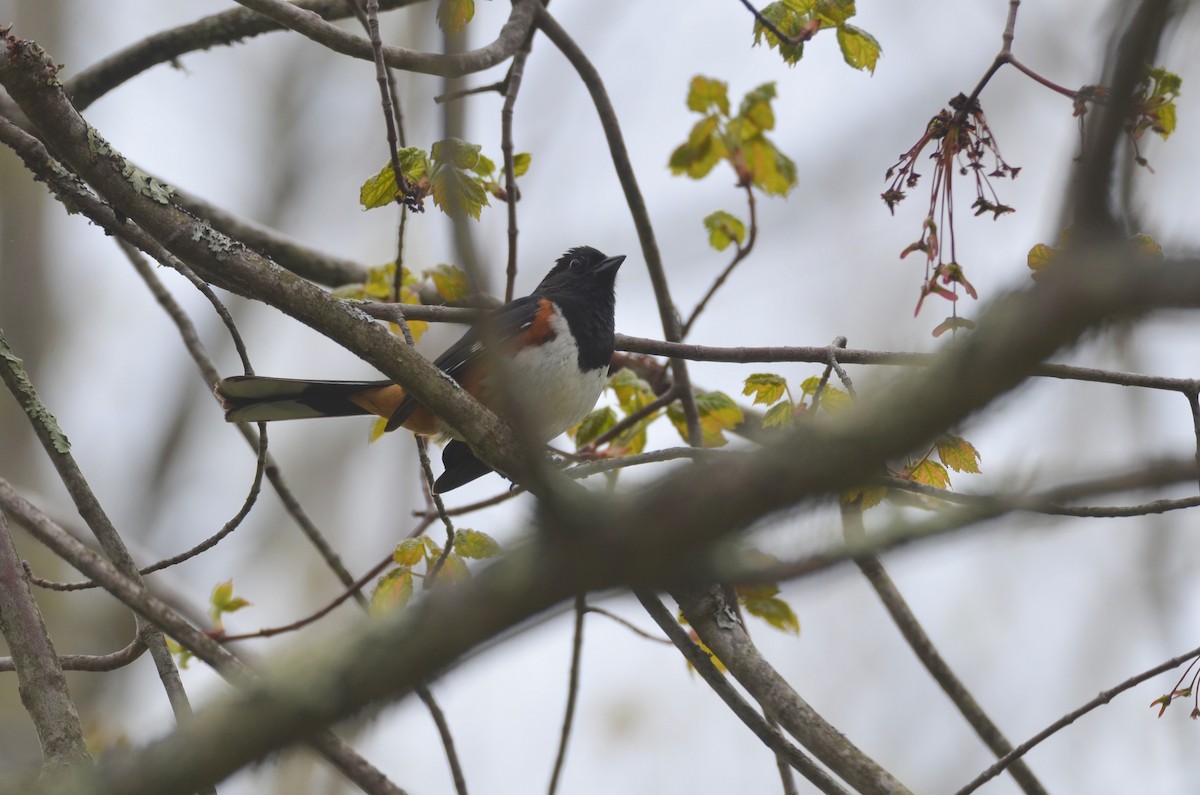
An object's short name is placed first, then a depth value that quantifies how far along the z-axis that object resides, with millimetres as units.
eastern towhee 7492
